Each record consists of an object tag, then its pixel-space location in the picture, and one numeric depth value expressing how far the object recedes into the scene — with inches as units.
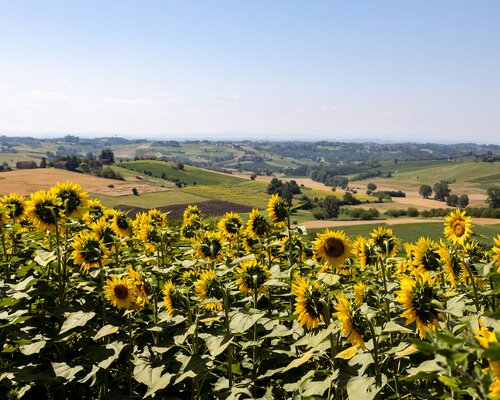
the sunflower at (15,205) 277.3
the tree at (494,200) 4360.2
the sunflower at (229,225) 335.8
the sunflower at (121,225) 312.6
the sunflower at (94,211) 311.0
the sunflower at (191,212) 445.4
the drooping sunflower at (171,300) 212.8
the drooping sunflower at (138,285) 210.8
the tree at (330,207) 4254.4
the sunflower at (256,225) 308.3
